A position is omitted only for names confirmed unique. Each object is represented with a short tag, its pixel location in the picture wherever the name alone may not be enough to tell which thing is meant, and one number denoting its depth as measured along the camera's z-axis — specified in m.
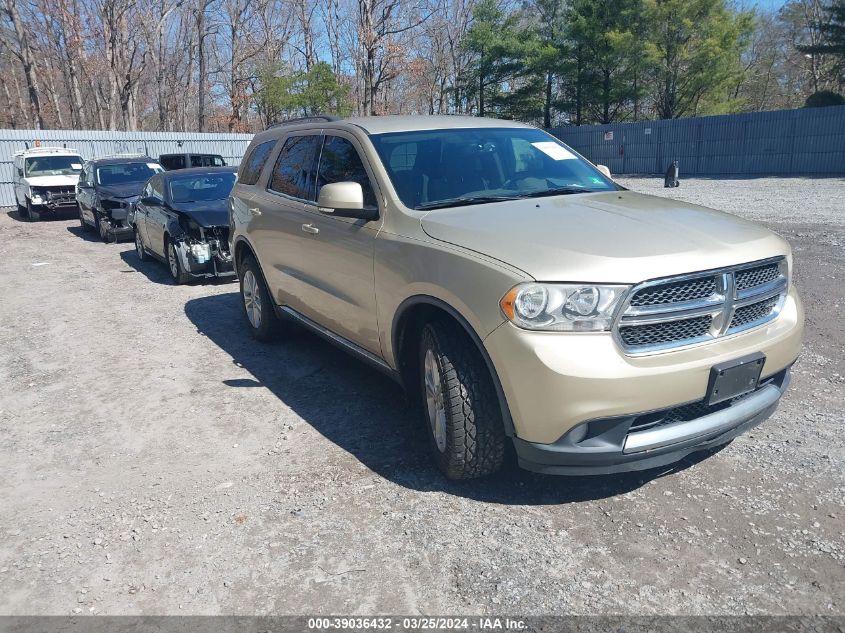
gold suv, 2.92
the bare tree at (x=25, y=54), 32.97
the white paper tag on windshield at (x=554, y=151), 4.73
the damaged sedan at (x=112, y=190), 13.87
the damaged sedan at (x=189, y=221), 9.17
